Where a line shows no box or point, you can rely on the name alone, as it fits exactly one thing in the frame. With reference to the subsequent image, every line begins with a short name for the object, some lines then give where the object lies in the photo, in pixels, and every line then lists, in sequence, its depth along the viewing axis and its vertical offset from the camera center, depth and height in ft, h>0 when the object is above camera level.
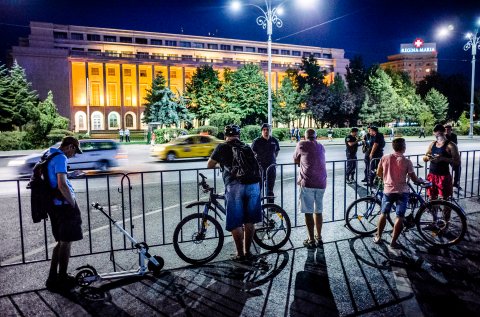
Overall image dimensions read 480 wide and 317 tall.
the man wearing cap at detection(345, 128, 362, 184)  41.99 -1.81
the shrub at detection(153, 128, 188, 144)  123.34 +0.16
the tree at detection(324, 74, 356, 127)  167.53 +11.31
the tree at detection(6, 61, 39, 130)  127.75 +10.95
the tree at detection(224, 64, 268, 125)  161.89 +16.36
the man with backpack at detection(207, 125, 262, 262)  16.96 -2.13
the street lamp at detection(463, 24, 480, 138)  111.96 +26.48
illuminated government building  225.56 +44.32
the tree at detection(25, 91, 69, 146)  106.42 +2.96
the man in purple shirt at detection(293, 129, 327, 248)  19.44 -2.58
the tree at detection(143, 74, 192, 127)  155.12 +9.64
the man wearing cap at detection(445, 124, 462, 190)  32.27 -0.51
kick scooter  14.97 -5.60
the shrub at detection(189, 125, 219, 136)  128.77 +1.08
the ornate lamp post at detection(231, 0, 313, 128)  69.67 +22.80
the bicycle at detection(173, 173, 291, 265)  17.78 -5.06
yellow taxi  66.18 -2.49
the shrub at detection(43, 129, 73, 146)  108.37 -0.35
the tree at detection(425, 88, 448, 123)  206.28 +14.11
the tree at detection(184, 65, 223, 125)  168.76 +17.94
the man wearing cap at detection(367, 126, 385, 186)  36.99 -1.14
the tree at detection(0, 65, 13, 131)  125.08 +9.29
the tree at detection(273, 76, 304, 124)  165.37 +12.52
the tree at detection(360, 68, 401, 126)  178.91 +14.46
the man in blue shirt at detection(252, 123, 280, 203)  28.55 -1.37
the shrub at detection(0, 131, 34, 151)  100.27 -1.75
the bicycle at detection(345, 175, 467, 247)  19.97 -4.90
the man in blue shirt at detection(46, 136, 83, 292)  14.62 -3.22
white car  50.14 -3.01
